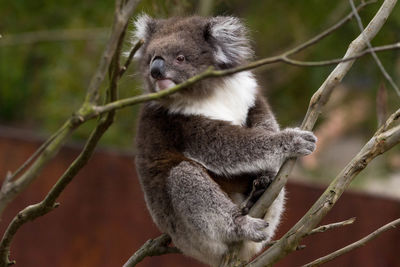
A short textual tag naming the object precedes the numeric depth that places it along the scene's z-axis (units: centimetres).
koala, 770
